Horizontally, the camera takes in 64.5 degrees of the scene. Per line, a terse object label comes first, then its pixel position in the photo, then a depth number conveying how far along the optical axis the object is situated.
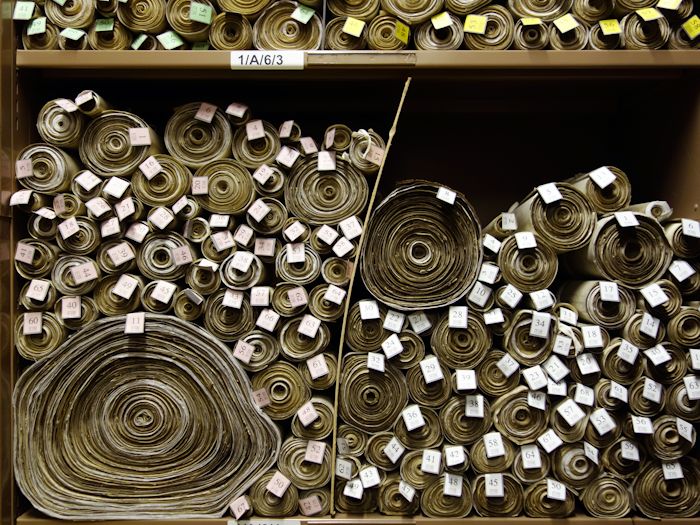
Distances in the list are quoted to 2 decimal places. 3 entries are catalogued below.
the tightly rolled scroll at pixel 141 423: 1.43
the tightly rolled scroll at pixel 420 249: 1.46
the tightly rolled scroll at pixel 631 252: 1.44
